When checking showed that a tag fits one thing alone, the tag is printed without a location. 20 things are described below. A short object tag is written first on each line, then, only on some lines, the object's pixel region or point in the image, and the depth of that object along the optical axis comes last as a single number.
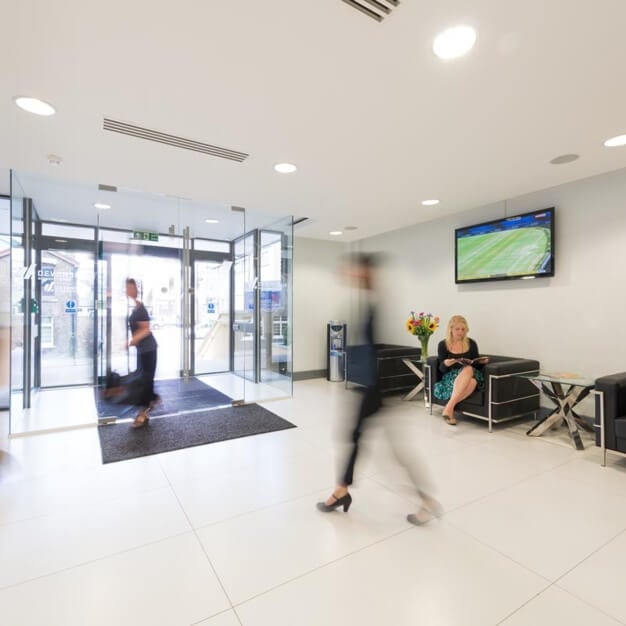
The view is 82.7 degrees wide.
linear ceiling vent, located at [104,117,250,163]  2.84
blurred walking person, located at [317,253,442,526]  2.28
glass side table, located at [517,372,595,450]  3.50
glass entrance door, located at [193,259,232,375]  5.96
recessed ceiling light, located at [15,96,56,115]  2.49
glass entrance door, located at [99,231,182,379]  5.12
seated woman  4.20
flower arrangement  5.19
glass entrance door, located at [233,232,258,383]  5.96
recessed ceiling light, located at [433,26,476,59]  1.89
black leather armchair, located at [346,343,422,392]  5.52
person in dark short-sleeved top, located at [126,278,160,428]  4.42
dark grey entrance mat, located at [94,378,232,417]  4.85
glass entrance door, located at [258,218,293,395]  5.91
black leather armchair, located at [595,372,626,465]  2.97
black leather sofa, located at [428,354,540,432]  3.95
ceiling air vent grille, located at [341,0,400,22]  1.70
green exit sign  5.61
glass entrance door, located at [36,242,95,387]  5.83
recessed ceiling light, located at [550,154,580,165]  3.41
